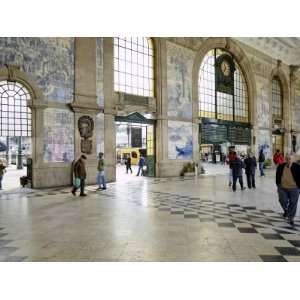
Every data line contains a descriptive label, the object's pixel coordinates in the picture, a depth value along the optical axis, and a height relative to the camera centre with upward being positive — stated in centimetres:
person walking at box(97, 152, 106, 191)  1122 -75
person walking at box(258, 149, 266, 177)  1627 -50
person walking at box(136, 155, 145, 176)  1867 -59
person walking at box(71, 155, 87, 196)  996 -62
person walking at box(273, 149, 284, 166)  1434 -19
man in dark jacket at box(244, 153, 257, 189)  1138 -63
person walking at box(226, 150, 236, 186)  1124 -6
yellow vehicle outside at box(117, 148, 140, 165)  3117 +2
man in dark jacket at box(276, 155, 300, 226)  577 -59
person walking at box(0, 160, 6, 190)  1180 -59
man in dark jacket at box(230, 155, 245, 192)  1085 -63
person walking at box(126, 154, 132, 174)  2071 -57
